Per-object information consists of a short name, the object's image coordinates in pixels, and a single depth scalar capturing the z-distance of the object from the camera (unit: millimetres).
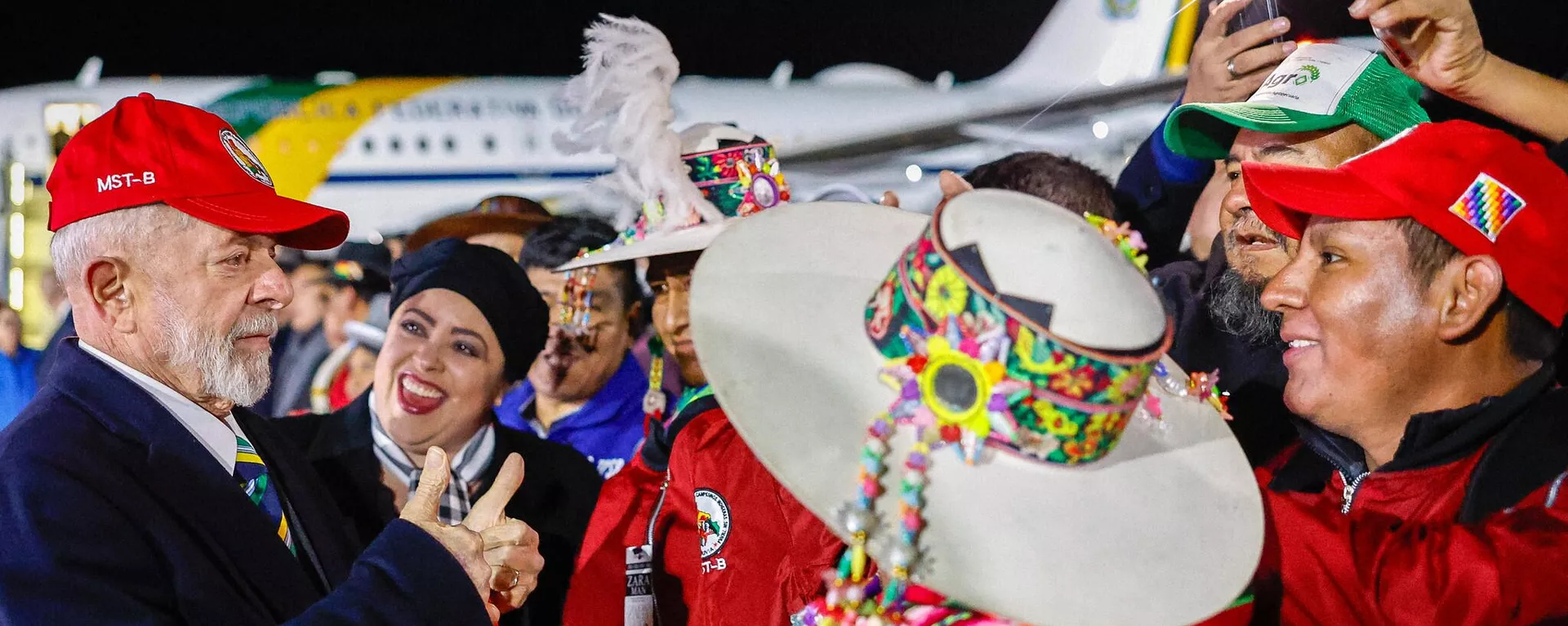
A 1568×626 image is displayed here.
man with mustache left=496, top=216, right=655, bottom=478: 4742
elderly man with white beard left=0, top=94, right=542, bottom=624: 2004
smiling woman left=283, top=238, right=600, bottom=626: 3543
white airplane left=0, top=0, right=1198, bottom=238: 15844
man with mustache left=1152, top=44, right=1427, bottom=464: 2703
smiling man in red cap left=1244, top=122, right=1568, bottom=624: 1949
